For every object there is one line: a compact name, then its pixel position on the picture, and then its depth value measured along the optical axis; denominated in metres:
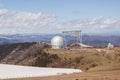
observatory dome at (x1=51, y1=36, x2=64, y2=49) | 166.23
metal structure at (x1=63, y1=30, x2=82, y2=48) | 177.62
